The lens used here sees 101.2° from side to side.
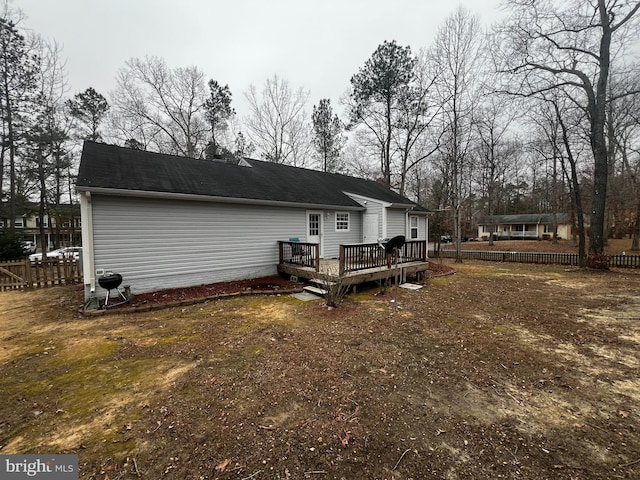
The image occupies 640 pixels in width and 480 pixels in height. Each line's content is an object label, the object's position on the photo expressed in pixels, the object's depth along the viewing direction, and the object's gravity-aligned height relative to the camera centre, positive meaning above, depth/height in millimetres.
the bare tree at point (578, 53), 10953 +7898
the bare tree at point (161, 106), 18812 +9758
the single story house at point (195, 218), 6766 +582
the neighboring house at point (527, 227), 36062 +749
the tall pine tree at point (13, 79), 14383 +8959
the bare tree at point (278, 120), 20828 +9326
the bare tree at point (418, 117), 16734 +8069
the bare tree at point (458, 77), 13688 +8429
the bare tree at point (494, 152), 18188 +7424
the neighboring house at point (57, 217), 16961 +1678
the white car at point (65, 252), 18000 -1078
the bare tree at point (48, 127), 15625 +6859
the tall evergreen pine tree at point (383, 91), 17328 +9913
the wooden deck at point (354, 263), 7523 -995
